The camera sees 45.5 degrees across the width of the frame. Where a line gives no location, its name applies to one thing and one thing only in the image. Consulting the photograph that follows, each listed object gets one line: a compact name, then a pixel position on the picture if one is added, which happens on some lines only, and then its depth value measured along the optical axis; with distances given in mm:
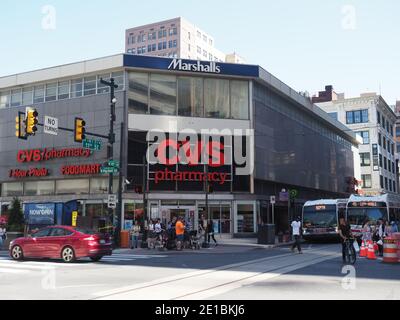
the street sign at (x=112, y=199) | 25605
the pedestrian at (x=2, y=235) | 26341
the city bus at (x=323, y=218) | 30441
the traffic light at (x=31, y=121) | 20812
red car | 18141
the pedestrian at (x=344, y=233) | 17500
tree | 30445
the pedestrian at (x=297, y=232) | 22609
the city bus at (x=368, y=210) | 29375
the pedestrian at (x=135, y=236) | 26312
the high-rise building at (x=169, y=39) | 126375
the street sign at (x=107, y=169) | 26078
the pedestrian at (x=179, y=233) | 24828
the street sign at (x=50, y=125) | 22969
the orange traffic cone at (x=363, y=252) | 20770
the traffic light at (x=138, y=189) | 26984
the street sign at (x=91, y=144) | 25569
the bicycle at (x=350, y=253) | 17234
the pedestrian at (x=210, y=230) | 28922
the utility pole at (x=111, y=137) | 26297
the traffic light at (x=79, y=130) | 22984
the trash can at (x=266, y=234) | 28781
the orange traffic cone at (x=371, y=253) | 19453
